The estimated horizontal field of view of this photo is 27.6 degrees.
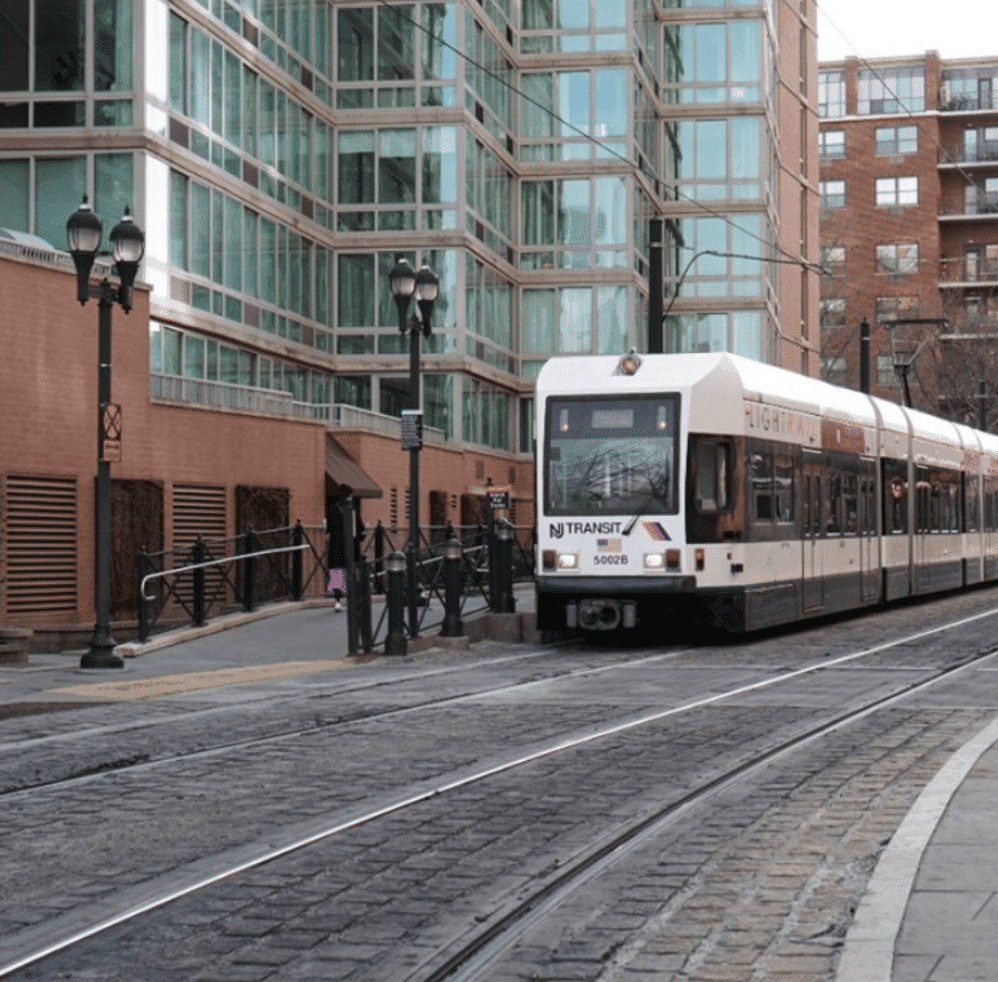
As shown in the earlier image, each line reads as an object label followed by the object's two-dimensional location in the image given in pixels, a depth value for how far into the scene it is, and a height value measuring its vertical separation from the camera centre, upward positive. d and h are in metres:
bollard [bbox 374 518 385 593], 30.05 -0.16
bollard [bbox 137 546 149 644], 22.88 -0.75
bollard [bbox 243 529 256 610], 26.23 -0.56
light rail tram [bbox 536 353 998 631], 23.44 +0.52
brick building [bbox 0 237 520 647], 24.81 +1.13
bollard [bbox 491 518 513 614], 26.27 -0.51
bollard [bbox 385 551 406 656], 22.38 -0.73
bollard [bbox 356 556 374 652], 22.27 -0.74
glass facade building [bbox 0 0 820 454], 34.44 +8.13
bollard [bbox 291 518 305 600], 28.66 -0.49
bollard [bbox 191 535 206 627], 24.48 -0.68
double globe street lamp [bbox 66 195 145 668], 20.50 +1.64
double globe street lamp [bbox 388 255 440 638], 23.88 +2.34
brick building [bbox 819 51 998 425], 101.25 +17.56
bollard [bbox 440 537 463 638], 24.39 -0.63
